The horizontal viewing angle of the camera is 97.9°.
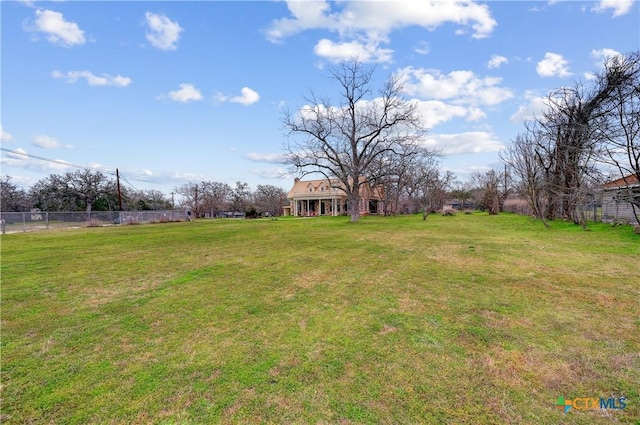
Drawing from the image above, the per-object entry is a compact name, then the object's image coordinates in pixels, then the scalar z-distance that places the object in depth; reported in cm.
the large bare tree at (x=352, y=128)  1899
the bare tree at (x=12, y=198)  3638
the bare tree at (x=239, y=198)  4725
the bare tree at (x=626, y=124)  1031
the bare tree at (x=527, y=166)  1912
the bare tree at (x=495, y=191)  3447
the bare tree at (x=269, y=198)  4763
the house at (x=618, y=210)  1481
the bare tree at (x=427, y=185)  3444
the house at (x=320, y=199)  3834
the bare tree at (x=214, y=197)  4322
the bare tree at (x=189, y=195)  4200
